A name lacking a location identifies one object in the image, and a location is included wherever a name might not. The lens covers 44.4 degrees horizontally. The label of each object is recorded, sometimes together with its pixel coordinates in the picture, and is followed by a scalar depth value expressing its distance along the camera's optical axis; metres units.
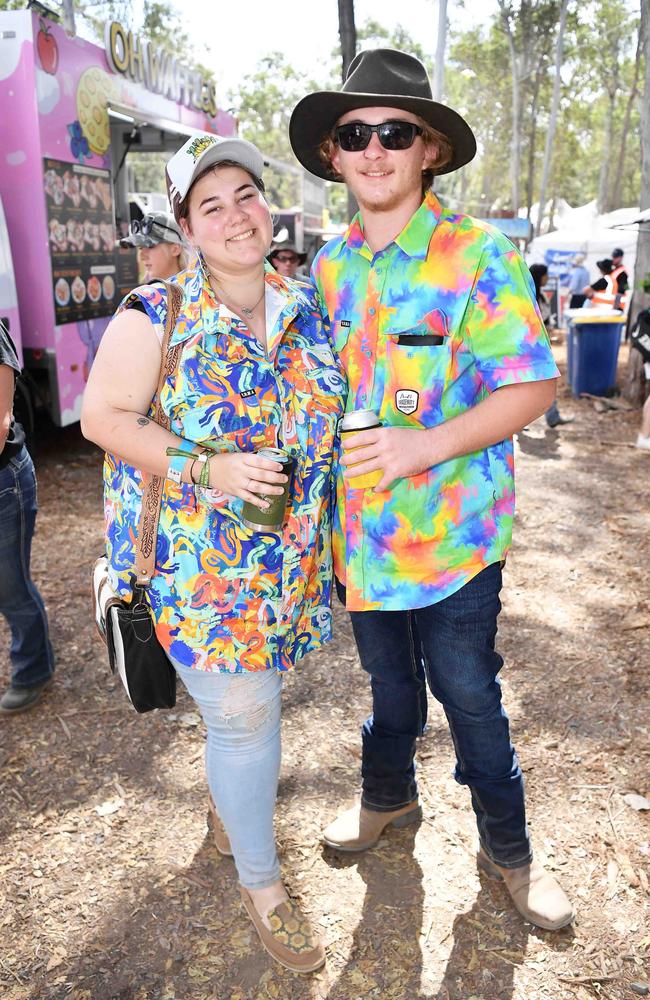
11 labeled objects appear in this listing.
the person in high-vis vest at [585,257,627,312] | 12.03
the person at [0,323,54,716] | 2.81
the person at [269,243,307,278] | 7.07
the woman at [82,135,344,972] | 1.75
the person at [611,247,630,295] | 13.20
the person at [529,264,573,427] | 8.86
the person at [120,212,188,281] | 4.56
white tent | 21.64
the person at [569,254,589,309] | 16.73
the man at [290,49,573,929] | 1.83
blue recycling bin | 9.99
